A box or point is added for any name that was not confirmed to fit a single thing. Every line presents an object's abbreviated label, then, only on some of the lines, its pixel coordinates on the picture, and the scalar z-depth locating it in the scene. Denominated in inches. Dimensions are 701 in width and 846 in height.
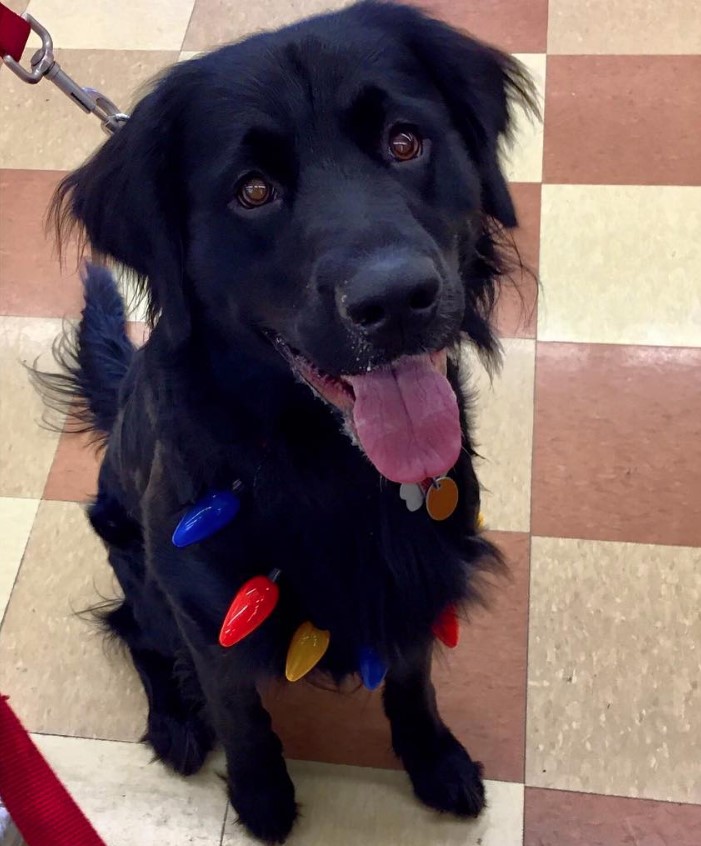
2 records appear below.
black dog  39.5
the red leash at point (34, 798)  28.6
